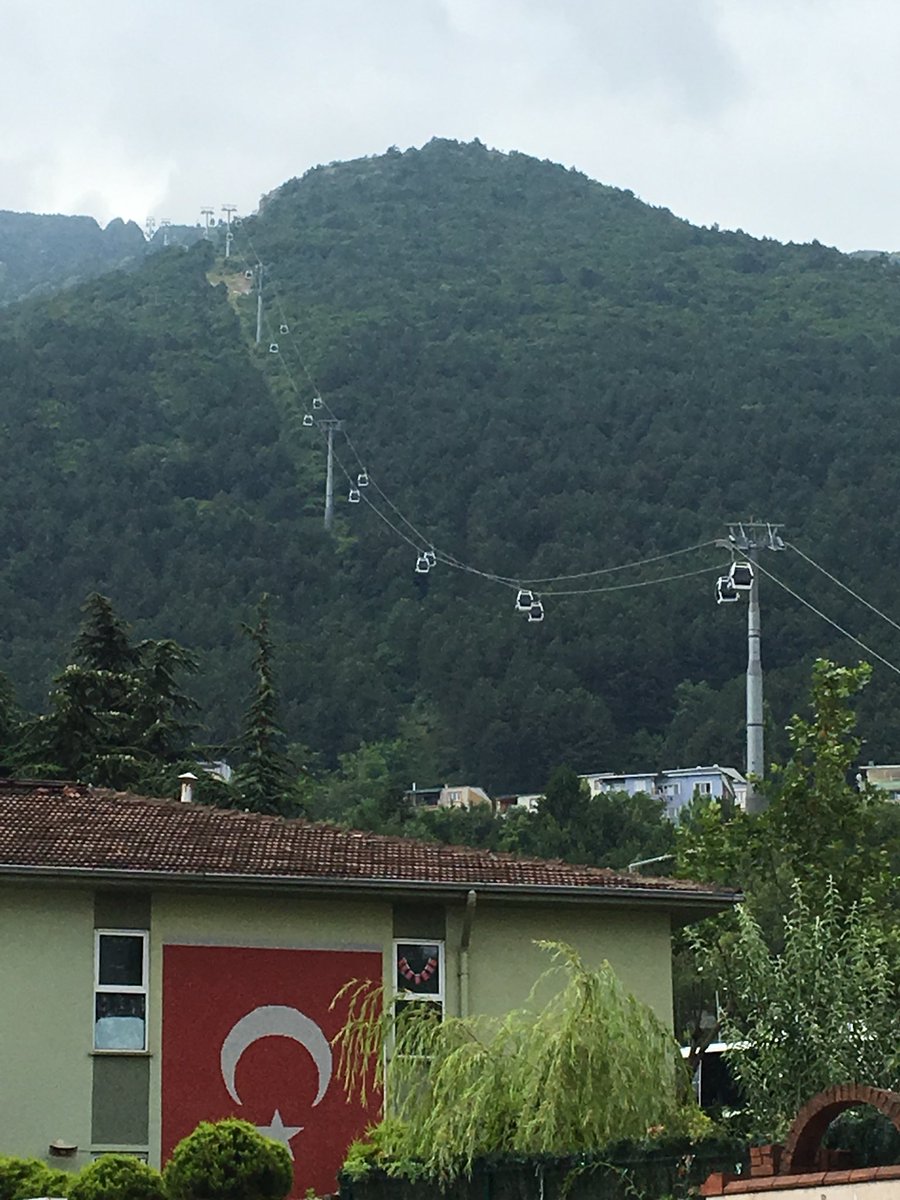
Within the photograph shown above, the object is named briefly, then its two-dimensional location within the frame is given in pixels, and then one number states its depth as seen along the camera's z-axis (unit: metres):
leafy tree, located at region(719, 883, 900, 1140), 25.56
